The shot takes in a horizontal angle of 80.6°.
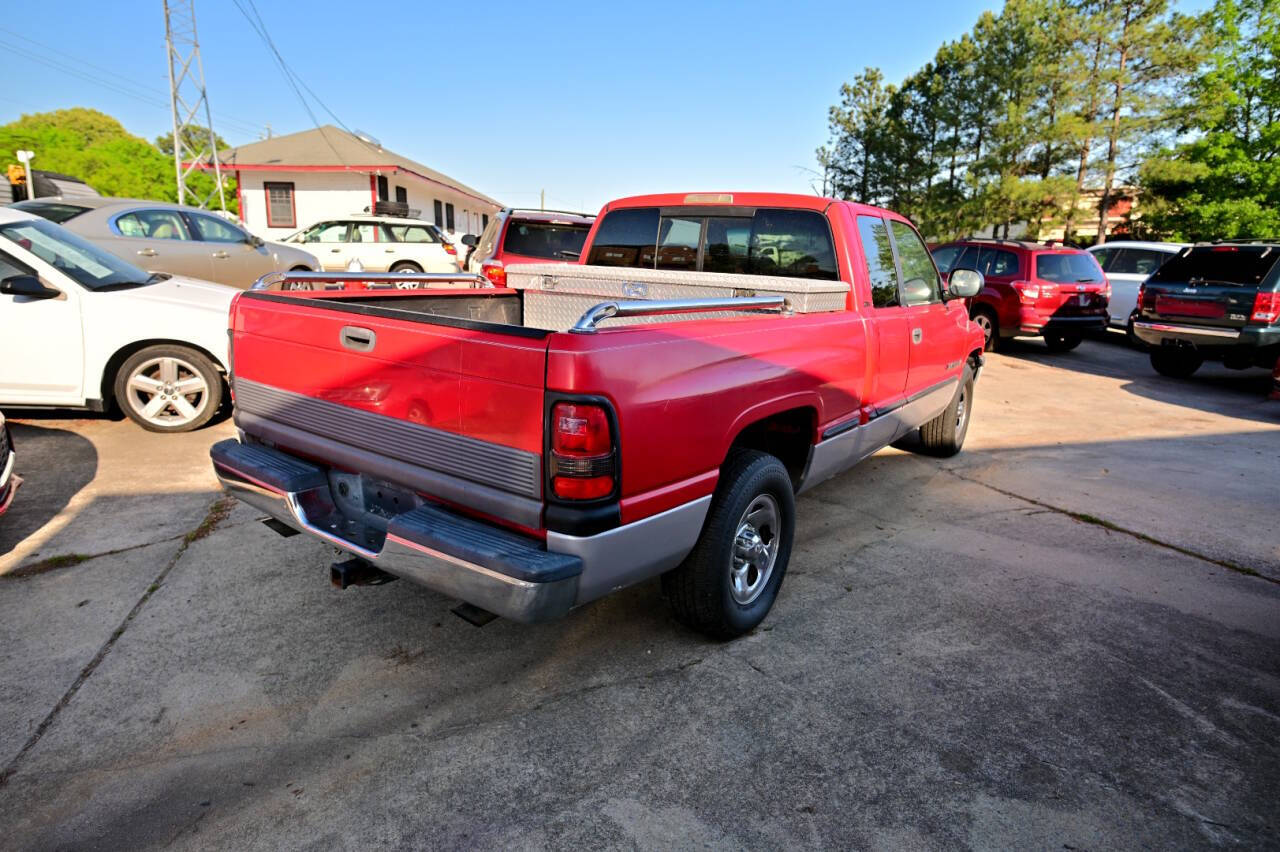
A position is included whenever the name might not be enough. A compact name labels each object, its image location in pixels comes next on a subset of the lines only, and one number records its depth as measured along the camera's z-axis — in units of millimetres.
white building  26016
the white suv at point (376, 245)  15922
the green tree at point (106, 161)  58906
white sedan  5434
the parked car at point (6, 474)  3911
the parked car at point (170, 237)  9141
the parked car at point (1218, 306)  9203
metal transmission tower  23984
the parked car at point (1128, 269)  14000
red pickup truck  2357
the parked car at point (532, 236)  10109
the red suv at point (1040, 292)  11953
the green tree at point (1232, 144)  25359
